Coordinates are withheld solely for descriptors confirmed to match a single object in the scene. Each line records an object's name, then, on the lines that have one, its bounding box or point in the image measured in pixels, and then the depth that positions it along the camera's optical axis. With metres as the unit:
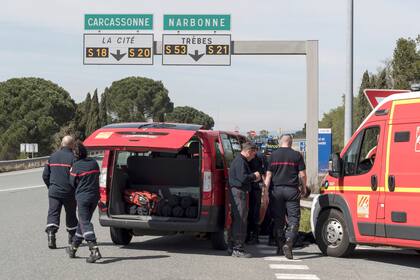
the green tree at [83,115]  71.56
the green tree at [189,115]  114.56
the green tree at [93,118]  82.50
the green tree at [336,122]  76.80
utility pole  16.41
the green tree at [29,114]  60.34
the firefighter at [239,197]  9.12
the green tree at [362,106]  53.45
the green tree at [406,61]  28.62
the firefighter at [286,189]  9.10
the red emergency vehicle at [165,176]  9.04
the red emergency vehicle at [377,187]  8.14
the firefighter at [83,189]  8.62
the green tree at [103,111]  87.37
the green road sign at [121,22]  23.89
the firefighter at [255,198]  10.06
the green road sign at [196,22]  23.52
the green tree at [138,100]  93.25
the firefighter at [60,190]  9.37
